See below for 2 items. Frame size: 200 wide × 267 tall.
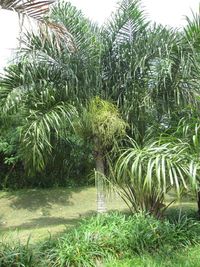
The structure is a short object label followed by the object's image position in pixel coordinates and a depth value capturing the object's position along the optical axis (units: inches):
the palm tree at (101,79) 261.7
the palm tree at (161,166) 175.6
